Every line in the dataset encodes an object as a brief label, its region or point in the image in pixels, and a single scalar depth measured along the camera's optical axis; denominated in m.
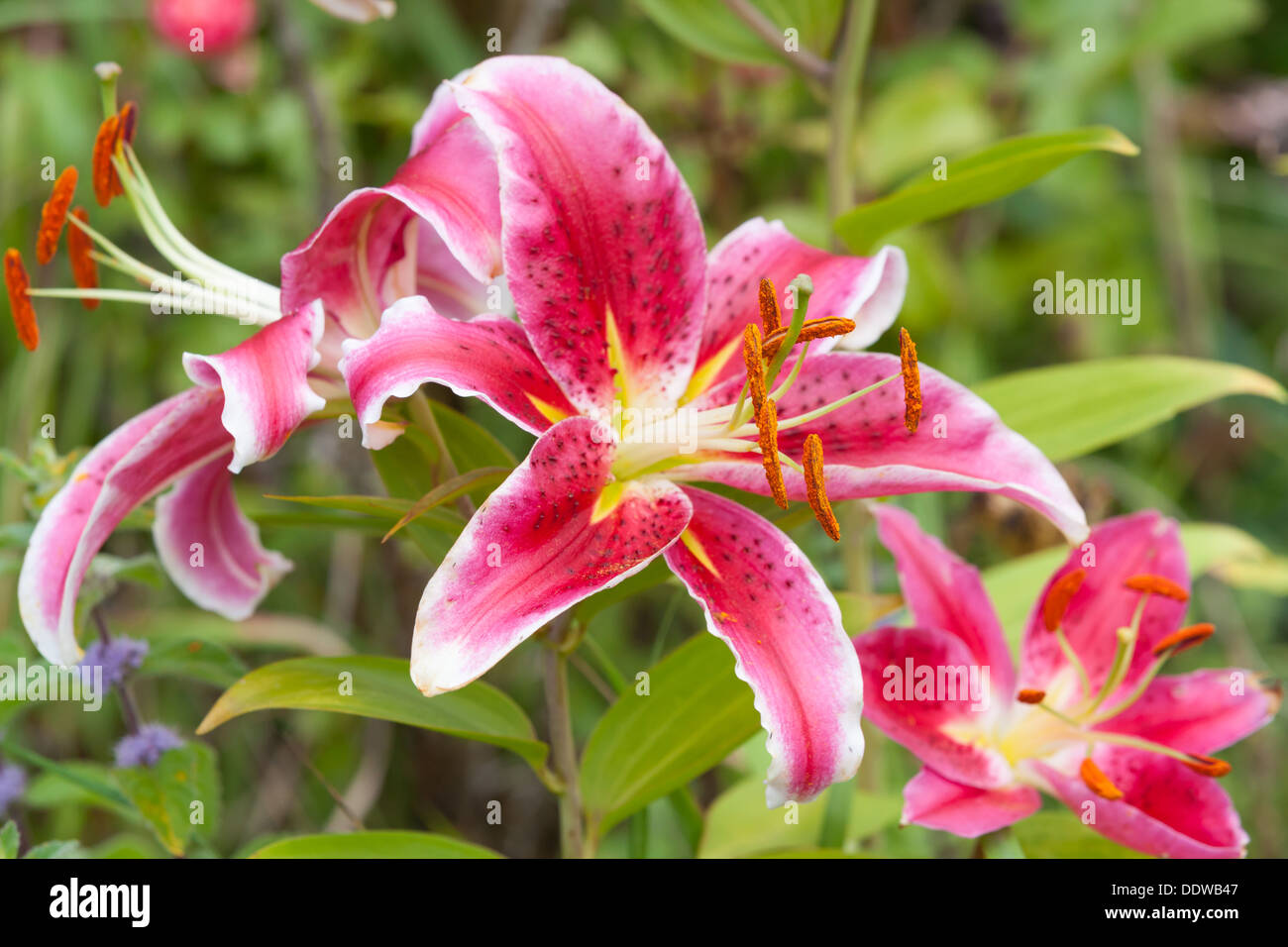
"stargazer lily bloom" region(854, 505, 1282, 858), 0.49
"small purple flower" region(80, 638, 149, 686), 0.52
